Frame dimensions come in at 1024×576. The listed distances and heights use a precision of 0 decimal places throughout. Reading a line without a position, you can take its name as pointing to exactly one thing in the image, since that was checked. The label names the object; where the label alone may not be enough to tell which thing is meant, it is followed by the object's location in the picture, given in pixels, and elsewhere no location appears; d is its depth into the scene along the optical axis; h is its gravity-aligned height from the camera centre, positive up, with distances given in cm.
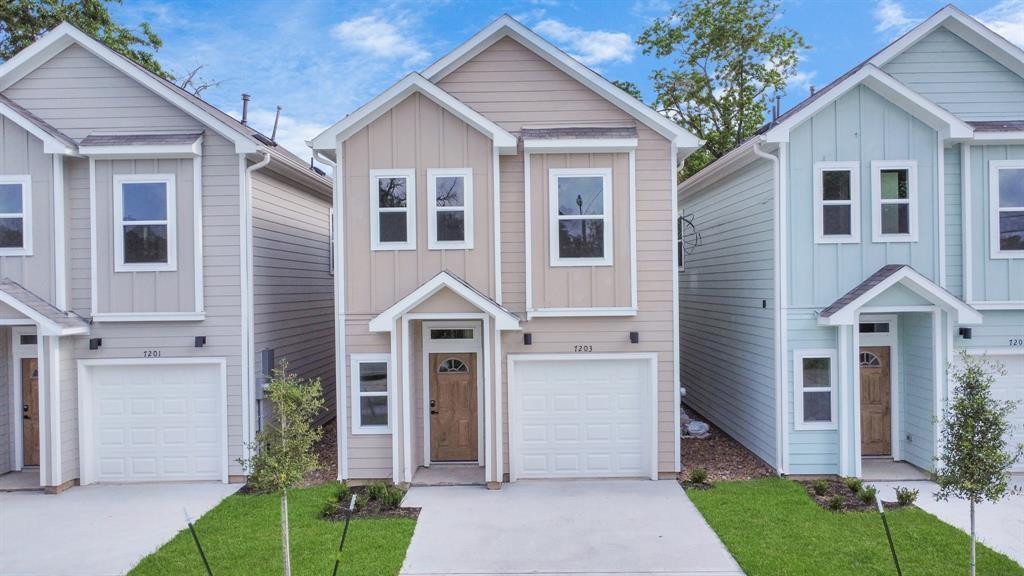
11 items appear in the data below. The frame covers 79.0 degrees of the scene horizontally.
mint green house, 1031 +63
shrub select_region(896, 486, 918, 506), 888 -307
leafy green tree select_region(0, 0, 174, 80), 1923 +862
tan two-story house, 1045 +39
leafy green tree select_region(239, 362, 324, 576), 634 -163
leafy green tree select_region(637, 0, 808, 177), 2345 +846
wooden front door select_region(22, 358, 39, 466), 1127 -212
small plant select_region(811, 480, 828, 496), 946 -312
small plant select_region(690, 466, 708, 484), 1005 -309
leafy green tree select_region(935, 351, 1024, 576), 607 -161
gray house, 1049 +53
